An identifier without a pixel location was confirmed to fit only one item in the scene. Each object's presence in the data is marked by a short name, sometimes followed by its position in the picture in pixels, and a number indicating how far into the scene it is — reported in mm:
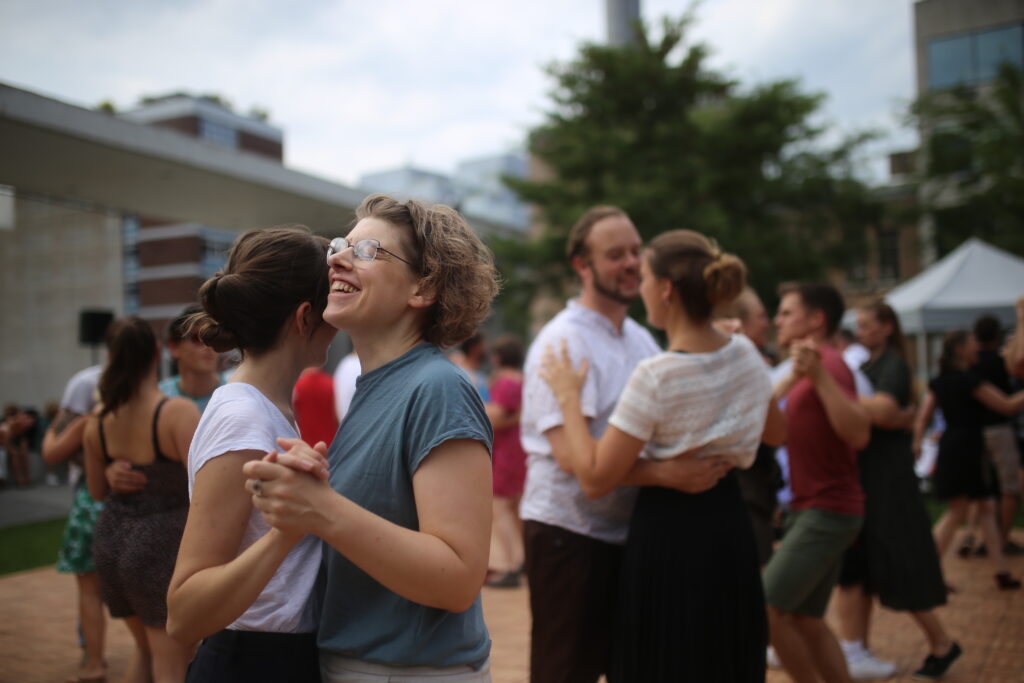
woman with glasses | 1314
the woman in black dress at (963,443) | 6250
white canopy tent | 10414
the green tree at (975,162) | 19188
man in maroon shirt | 3344
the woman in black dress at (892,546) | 4215
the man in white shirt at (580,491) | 2731
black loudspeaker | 9281
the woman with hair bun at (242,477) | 1380
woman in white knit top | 2535
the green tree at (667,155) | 19547
